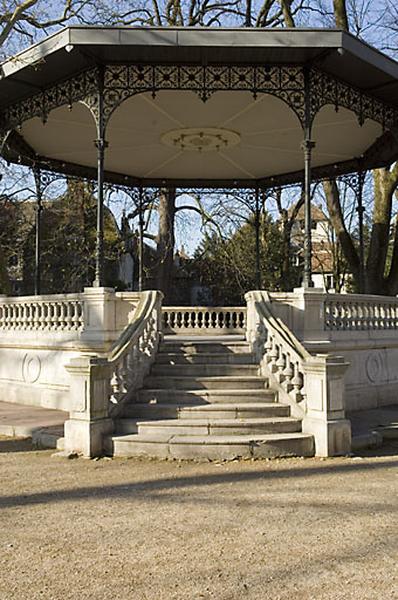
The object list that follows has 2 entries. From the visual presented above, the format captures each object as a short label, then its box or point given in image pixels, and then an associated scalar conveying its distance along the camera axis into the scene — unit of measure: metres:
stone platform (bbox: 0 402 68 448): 8.45
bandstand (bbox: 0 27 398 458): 7.91
